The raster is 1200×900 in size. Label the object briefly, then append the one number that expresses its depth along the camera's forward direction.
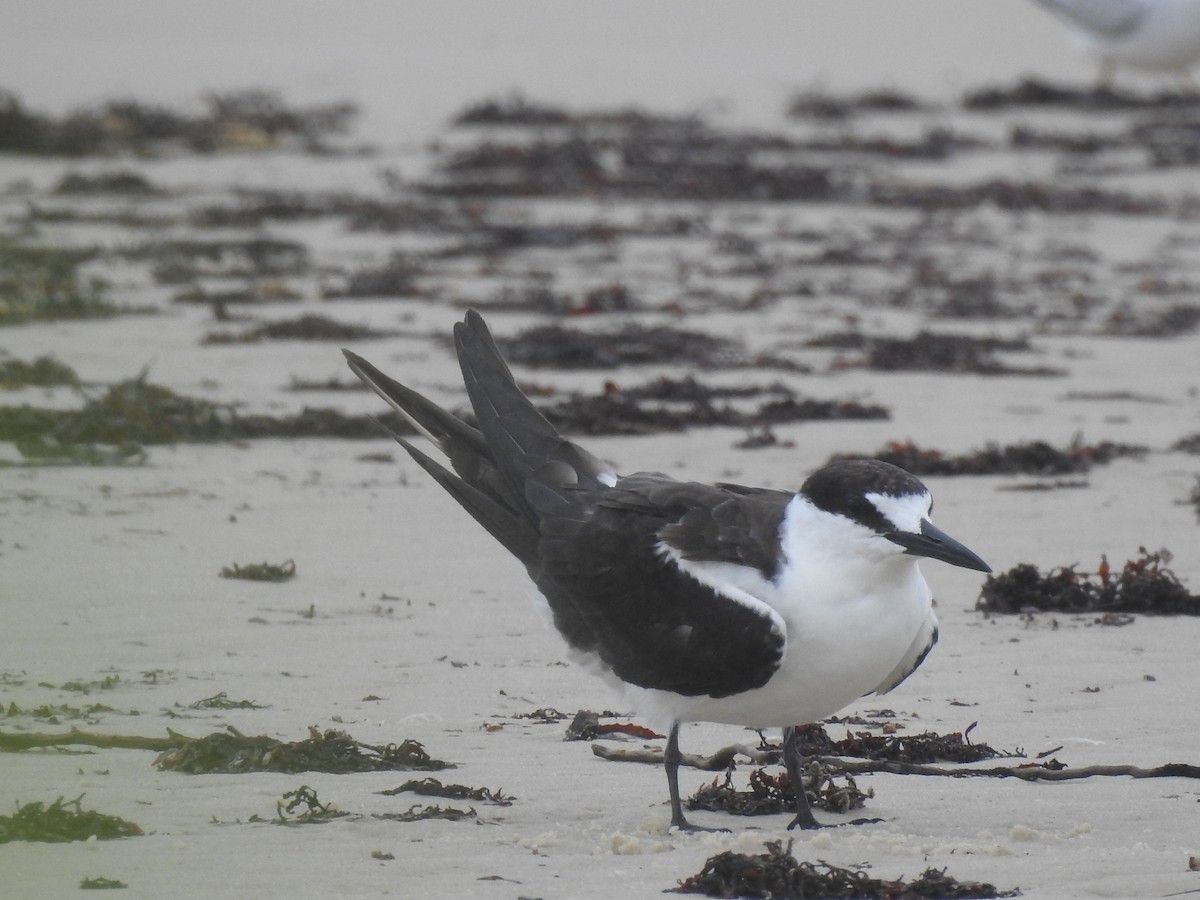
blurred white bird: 41.28
